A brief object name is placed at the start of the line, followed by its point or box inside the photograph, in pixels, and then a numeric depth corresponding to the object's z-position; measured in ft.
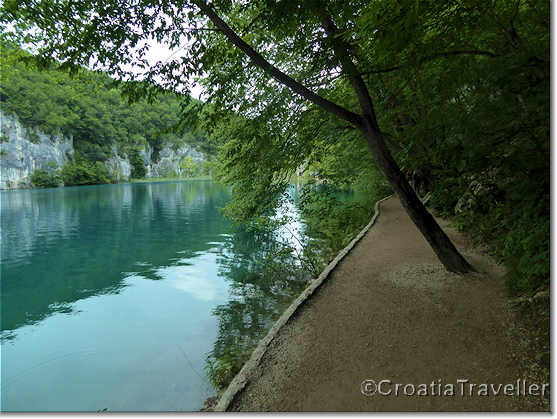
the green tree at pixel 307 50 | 8.27
